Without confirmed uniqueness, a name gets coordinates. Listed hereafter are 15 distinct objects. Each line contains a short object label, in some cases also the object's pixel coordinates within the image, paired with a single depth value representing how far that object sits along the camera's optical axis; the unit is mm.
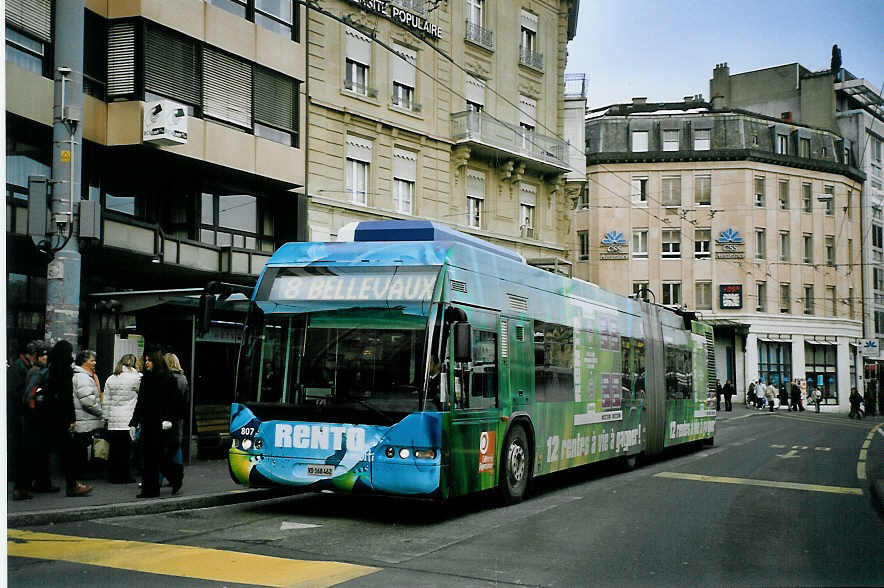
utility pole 11562
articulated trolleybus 9781
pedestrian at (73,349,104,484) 12445
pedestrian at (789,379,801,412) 51541
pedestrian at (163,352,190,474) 11875
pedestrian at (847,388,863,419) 47938
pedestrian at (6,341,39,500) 11125
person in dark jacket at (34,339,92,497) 11109
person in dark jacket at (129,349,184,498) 11211
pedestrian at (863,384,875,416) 54250
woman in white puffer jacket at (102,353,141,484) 12883
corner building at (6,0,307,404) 16328
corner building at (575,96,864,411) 56188
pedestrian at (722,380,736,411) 46778
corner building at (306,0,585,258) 25891
